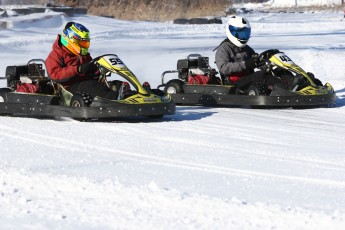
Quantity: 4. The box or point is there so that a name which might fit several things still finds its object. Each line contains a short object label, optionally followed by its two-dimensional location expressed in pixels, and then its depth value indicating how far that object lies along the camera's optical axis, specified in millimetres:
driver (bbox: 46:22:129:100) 18437
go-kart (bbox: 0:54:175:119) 17812
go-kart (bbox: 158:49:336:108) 21125
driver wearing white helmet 21953
